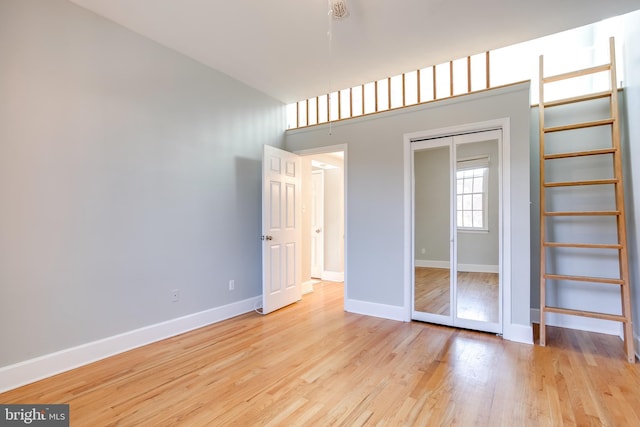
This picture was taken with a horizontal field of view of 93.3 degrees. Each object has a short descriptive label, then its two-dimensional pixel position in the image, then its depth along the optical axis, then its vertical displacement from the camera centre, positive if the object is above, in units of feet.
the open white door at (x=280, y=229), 12.09 -0.38
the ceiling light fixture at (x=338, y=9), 7.47 +5.35
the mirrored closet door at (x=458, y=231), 10.07 -0.35
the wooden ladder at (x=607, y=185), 8.30 +1.00
